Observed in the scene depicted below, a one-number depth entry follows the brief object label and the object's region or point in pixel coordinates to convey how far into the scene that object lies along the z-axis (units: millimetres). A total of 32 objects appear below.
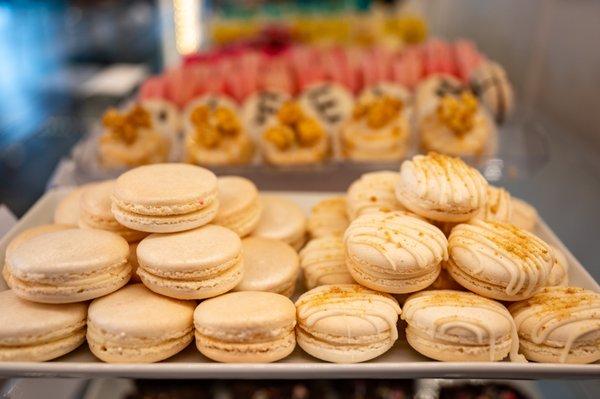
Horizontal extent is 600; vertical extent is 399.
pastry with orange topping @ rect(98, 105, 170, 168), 378
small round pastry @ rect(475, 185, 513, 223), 245
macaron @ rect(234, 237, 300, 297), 224
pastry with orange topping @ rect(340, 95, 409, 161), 380
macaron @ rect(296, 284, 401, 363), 199
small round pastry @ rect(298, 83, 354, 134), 424
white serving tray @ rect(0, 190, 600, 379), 191
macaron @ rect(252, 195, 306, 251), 270
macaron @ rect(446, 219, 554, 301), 205
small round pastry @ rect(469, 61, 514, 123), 461
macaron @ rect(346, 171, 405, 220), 252
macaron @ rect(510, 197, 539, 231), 273
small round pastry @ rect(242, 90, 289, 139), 416
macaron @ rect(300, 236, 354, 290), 235
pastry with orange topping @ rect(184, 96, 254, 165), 375
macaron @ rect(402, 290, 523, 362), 196
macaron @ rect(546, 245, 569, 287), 233
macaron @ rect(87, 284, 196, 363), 195
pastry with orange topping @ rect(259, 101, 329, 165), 368
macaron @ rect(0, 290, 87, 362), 194
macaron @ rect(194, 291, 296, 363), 194
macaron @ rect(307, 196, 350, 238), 275
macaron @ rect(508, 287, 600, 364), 199
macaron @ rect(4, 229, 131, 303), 197
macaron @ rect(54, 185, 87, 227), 269
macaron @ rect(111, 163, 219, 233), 217
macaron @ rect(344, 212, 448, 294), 206
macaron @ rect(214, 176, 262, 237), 247
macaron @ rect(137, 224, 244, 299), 203
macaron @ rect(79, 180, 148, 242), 234
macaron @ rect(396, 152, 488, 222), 226
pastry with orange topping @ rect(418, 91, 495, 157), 379
